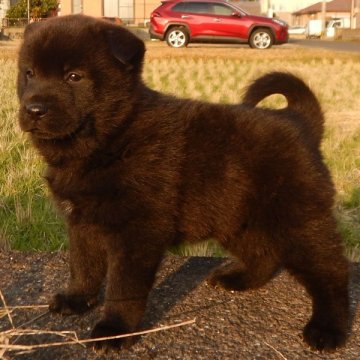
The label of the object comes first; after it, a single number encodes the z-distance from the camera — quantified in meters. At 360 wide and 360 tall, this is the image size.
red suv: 23.91
